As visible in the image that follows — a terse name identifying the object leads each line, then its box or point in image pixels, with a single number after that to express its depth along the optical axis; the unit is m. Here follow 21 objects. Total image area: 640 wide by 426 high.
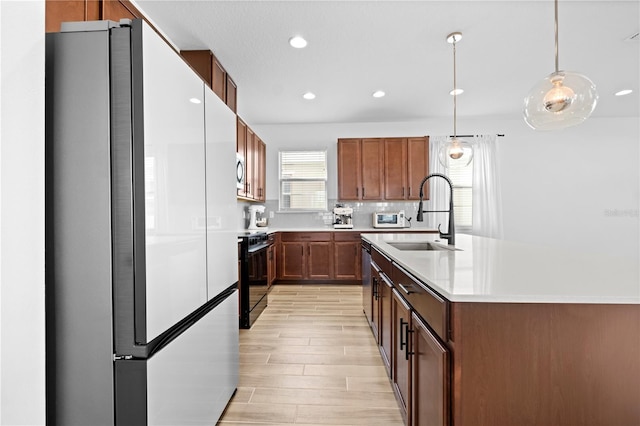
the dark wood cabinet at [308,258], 4.80
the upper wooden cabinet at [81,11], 1.38
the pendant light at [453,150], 3.06
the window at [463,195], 5.22
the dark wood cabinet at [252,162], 3.90
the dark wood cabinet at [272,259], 4.22
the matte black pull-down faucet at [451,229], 2.15
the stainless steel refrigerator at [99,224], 0.97
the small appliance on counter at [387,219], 5.11
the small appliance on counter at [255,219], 4.81
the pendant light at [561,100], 1.82
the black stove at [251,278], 3.00
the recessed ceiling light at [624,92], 4.13
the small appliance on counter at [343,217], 5.03
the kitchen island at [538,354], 0.91
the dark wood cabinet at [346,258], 4.77
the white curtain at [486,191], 5.13
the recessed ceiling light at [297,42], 2.74
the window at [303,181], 5.34
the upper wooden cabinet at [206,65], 2.97
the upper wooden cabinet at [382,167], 5.01
